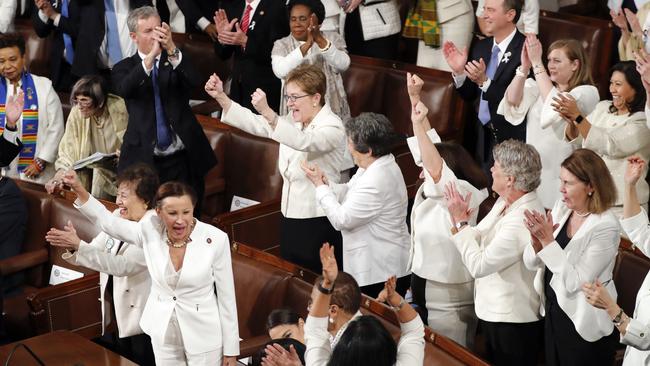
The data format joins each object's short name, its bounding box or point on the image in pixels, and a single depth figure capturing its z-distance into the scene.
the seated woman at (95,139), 12.44
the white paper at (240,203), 13.21
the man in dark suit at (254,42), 13.91
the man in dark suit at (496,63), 11.69
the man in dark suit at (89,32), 15.05
